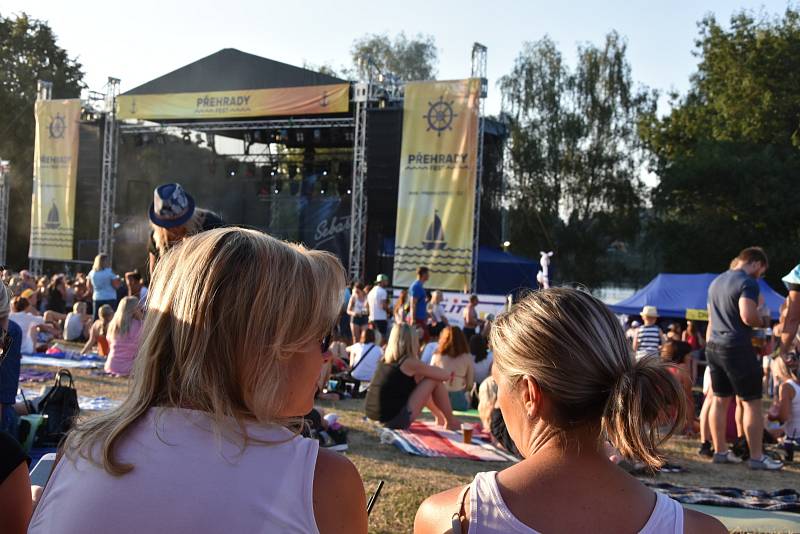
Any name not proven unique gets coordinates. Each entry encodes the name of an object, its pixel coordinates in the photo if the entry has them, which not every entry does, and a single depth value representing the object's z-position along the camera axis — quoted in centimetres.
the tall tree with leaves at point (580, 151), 2895
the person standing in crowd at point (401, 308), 1196
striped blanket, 582
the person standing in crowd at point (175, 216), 330
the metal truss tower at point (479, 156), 1529
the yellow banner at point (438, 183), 1540
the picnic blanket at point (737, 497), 454
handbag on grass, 541
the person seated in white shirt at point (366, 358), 905
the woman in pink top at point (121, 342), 883
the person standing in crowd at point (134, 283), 973
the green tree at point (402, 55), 3516
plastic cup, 623
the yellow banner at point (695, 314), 1357
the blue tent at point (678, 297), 1407
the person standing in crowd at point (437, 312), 1316
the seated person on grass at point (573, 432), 141
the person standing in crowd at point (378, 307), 1271
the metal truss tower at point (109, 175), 1969
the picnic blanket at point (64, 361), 980
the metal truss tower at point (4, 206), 2147
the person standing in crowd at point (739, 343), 555
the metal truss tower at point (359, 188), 1695
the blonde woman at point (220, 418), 114
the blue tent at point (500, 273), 1992
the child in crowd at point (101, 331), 1075
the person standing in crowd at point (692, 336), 1245
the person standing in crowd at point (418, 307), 1200
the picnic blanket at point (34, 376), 850
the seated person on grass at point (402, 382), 650
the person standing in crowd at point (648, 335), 966
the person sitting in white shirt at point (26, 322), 1055
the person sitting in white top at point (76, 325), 1288
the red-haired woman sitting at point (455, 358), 725
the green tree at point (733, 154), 2478
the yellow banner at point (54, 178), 1983
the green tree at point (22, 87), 3030
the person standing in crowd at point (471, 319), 1301
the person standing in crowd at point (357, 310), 1359
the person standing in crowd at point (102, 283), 1162
